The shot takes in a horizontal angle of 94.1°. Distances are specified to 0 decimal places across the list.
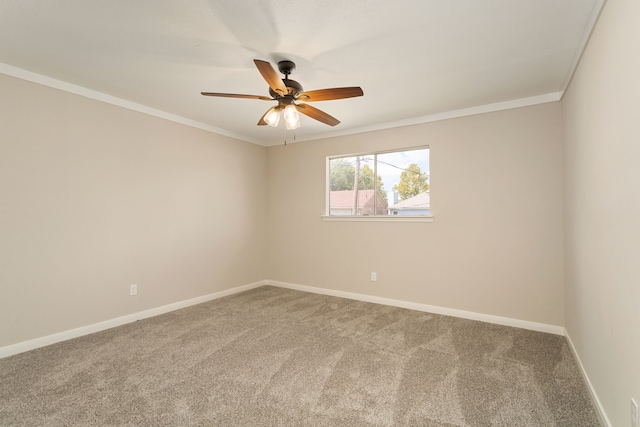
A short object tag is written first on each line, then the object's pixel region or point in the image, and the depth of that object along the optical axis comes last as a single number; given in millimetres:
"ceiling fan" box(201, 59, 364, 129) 2099
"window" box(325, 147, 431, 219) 3828
